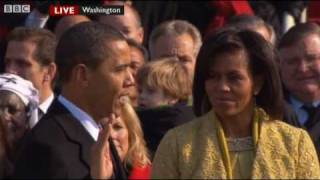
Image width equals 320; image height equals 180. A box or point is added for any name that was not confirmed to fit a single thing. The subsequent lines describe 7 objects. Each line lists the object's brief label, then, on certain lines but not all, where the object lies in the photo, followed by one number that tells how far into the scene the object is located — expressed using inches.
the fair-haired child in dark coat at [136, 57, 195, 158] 556.7
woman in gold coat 402.9
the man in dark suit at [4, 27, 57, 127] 590.7
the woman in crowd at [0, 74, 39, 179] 463.2
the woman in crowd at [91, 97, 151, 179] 438.1
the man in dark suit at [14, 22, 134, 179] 383.1
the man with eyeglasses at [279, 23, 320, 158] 579.2
